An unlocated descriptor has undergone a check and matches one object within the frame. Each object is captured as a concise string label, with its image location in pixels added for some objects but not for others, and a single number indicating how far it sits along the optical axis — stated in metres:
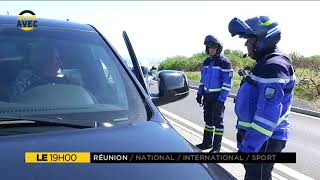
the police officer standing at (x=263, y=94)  2.19
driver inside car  1.85
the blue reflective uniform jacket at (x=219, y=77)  4.40
